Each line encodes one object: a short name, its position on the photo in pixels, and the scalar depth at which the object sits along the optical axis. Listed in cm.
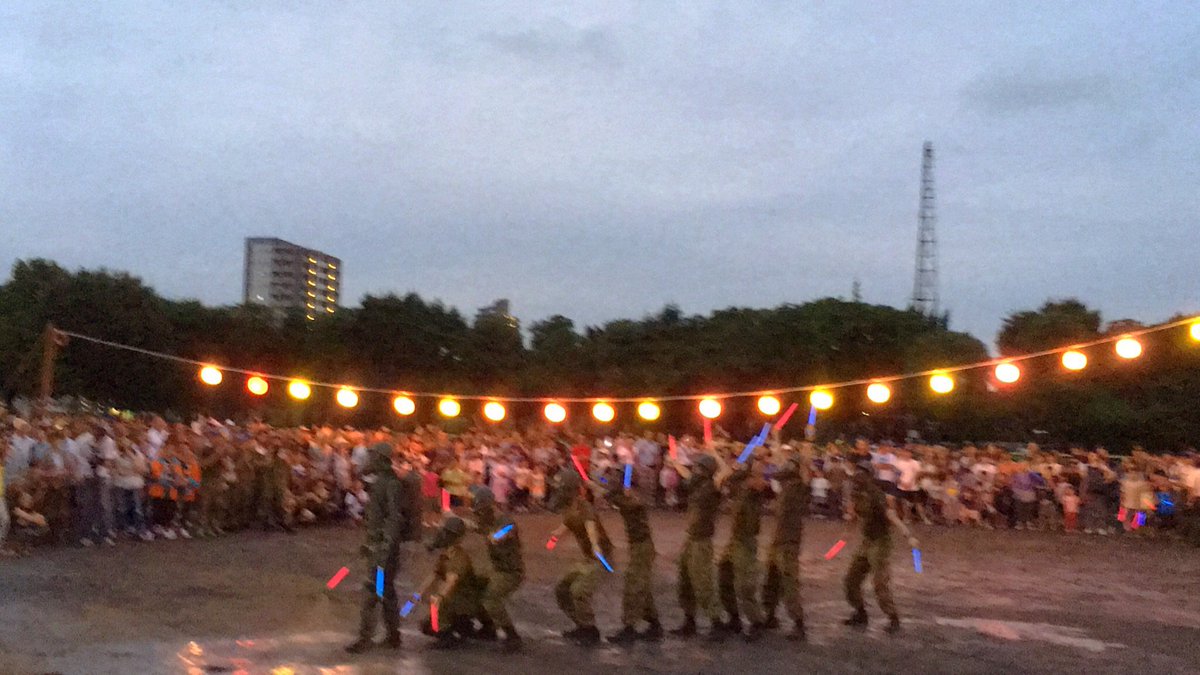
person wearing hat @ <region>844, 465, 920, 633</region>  1117
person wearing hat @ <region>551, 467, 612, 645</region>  1026
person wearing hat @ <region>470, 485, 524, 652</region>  998
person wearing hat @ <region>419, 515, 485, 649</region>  985
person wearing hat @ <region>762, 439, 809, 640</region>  1082
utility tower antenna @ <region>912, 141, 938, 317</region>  5844
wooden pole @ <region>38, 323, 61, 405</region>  1881
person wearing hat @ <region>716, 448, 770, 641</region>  1080
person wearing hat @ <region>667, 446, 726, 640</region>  1074
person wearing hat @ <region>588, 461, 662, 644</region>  1052
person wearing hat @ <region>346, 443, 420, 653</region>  949
